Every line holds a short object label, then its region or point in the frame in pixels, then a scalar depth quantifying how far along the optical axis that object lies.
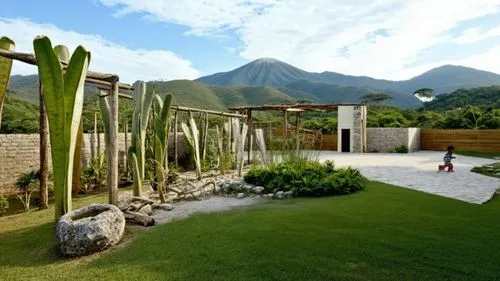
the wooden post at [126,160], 7.63
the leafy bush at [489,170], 8.98
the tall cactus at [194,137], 7.61
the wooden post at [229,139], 10.09
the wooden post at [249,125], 10.74
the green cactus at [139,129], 5.14
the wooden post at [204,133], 9.32
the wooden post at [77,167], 6.12
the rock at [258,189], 6.35
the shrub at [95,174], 6.70
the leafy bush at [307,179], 6.11
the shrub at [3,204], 4.93
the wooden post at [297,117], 13.45
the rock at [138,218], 4.13
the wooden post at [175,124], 7.96
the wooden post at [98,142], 7.43
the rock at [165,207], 5.05
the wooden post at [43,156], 4.86
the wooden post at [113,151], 4.48
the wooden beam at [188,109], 7.98
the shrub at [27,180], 5.77
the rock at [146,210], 4.64
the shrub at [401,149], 17.83
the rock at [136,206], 4.45
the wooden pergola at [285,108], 12.34
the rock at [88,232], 3.16
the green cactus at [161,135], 5.75
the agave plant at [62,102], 3.51
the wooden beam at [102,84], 4.56
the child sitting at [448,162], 9.38
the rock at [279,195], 5.99
